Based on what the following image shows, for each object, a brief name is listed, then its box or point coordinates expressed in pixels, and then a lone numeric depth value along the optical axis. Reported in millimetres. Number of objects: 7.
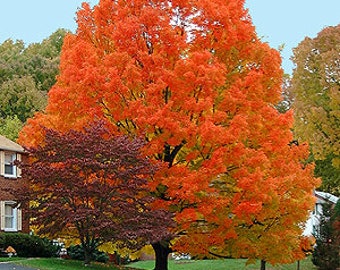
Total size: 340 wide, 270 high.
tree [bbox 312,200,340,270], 35188
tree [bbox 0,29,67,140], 62531
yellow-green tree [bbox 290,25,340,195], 43812
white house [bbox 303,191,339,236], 55906
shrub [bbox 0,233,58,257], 34034
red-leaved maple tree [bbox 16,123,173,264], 24719
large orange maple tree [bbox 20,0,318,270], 25453
